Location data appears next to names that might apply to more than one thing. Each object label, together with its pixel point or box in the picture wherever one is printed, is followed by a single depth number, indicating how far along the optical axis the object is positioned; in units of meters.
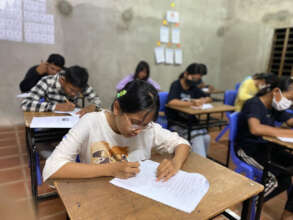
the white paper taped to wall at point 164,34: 4.61
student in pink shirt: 3.58
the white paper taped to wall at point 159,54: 4.63
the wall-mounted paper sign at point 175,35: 4.75
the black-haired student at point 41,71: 2.63
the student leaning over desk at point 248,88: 3.04
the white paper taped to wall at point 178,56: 4.88
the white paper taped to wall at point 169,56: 4.77
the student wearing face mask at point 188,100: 2.37
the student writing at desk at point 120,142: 0.86
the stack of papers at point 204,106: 2.37
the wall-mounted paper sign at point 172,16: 4.60
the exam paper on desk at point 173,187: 0.74
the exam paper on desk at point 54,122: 1.48
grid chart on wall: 3.23
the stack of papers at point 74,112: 1.81
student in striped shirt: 1.83
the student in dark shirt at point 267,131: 1.54
